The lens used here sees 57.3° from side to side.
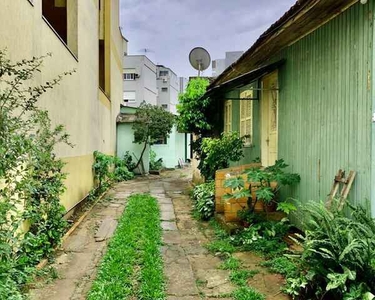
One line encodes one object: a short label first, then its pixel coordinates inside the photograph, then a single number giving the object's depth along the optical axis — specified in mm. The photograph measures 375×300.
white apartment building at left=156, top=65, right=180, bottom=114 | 45875
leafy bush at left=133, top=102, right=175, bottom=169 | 16797
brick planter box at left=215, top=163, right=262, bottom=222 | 6602
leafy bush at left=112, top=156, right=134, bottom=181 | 14991
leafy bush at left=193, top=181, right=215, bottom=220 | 7779
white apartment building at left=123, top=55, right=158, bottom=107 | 33688
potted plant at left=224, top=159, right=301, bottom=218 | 5566
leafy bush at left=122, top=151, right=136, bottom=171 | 17625
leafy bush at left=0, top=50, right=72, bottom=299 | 3420
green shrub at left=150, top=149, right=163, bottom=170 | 19656
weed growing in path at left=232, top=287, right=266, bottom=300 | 3783
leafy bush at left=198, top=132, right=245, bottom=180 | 8828
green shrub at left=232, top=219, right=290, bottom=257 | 5254
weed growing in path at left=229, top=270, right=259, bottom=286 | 4250
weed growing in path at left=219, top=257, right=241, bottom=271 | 4736
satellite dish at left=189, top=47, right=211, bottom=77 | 13648
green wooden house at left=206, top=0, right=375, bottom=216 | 4055
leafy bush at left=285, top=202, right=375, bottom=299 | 3211
